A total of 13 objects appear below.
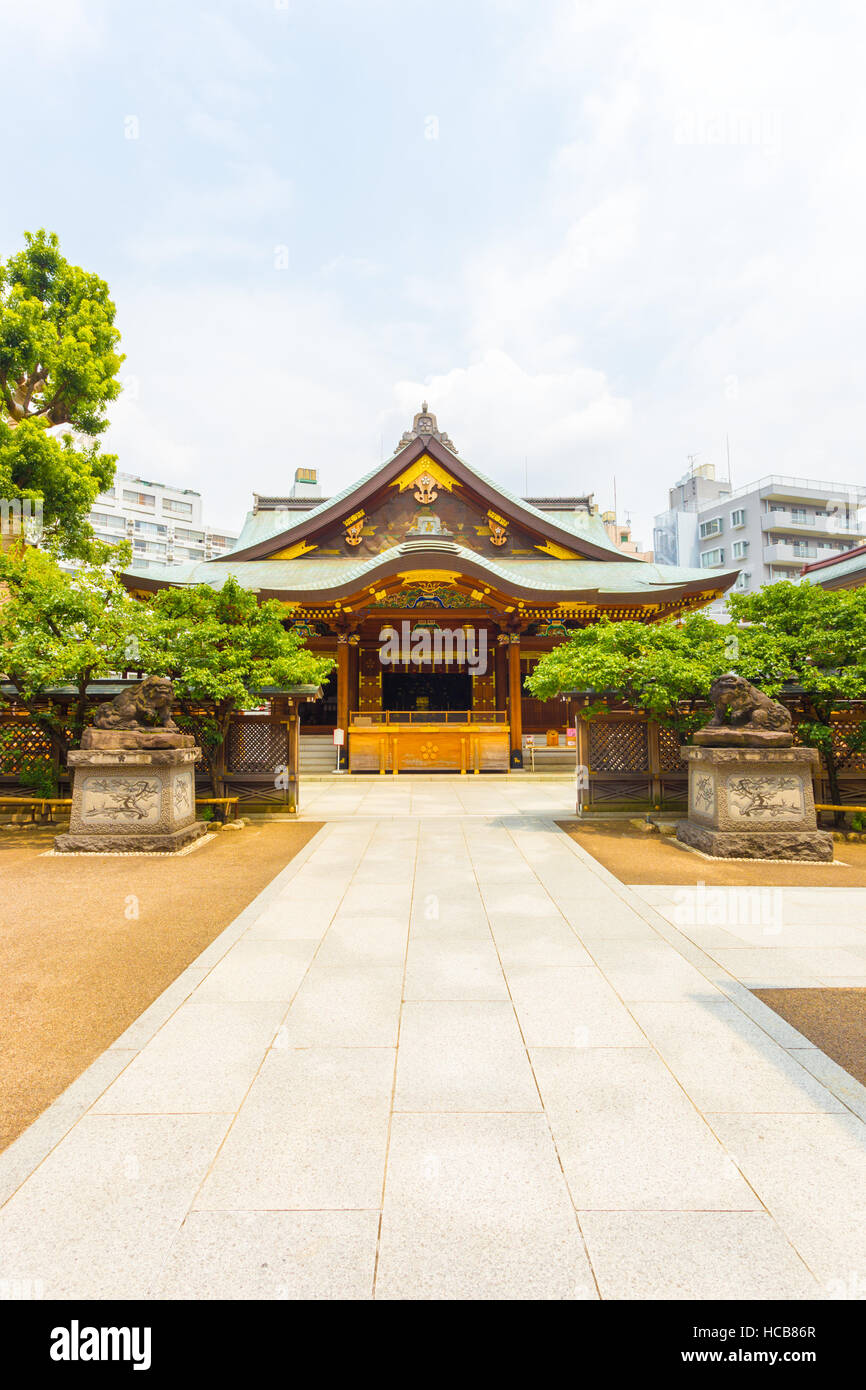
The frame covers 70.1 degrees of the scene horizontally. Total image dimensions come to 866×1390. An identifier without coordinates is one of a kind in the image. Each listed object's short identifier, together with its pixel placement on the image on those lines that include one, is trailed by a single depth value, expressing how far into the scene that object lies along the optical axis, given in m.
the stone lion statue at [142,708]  8.38
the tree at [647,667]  9.20
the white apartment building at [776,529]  49.56
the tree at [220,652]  9.55
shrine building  17.53
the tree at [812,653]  8.92
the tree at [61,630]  8.65
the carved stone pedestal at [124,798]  8.04
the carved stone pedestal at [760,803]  7.61
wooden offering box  17.06
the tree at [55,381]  13.48
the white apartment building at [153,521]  67.12
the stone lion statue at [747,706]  7.97
